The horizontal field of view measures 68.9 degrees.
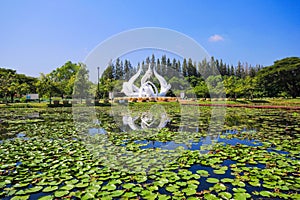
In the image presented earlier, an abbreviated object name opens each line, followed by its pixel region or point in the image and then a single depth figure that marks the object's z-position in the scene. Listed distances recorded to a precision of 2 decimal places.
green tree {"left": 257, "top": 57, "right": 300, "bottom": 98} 32.91
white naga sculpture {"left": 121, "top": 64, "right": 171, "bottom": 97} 35.03
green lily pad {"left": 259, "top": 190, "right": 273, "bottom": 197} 2.54
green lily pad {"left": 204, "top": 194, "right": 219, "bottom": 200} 2.44
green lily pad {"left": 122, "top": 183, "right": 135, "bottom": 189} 2.73
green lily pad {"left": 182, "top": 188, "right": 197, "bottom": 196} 2.56
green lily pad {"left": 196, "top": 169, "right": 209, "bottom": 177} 3.25
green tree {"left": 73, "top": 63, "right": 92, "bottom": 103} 24.01
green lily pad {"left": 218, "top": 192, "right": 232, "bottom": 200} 2.47
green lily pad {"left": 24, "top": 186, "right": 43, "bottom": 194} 2.65
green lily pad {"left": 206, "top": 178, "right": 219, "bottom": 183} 2.96
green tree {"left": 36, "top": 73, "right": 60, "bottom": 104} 24.27
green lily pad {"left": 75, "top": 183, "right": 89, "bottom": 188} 2.77
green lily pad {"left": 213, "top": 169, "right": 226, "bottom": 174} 3.31
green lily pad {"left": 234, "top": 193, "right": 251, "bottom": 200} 2.44
